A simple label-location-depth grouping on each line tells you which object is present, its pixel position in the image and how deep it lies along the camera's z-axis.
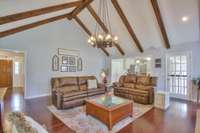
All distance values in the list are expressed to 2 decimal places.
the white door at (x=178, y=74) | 4.23
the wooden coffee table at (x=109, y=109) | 2.21
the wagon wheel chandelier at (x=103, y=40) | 2.96
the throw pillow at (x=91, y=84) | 4.11
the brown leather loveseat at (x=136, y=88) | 3.65
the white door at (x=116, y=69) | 7.19
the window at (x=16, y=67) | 6.85
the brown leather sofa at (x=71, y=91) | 3.14
